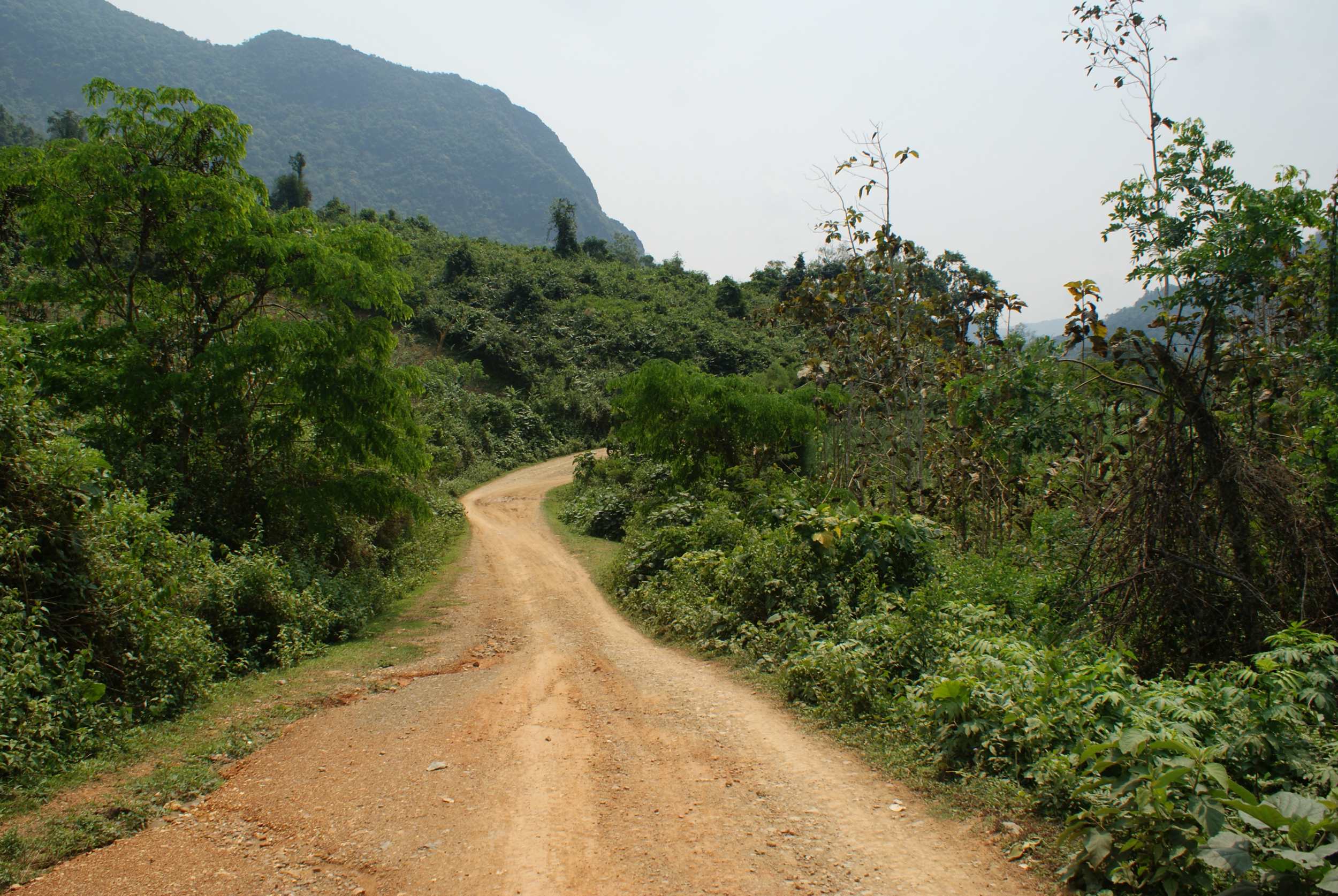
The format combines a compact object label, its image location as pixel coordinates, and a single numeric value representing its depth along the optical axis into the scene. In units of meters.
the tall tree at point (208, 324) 11.02
